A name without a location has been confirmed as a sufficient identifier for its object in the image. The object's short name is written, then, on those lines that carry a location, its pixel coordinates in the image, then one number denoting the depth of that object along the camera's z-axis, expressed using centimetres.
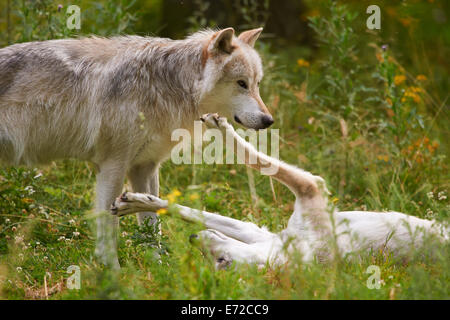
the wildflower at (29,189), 932
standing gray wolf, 809
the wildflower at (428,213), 869
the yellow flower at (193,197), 555
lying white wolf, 714
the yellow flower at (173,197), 568
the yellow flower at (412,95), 1113
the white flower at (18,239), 807
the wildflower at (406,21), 1614
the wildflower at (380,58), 1054
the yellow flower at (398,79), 1160
